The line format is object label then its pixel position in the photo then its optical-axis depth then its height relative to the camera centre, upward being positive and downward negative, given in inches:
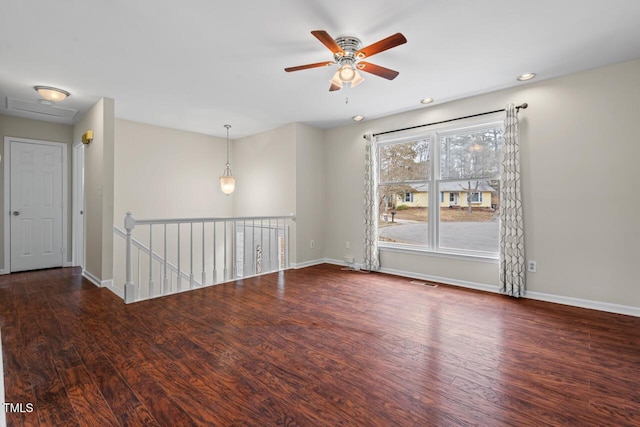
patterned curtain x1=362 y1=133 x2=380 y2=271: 193.2 +4.7
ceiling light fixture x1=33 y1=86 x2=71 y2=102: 140.4 +59.7
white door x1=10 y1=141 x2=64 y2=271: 186.7 +7.1
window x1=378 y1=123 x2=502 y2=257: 154.9 +13.9
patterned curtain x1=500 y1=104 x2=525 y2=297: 139.4 -1.8
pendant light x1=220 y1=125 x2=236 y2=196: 222.7 +24.1
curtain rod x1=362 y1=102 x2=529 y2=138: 139.4 +51.5
